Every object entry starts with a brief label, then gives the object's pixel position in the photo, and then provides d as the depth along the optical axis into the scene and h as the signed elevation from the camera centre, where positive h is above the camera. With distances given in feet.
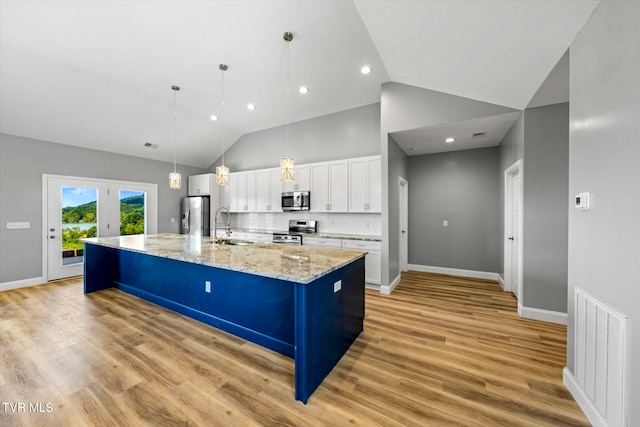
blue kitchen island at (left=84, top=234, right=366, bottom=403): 5.68 -2.62
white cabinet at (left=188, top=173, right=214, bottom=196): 20.54 +2.43
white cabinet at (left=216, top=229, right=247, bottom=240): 18.18 -1.75
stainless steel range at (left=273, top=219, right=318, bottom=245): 15.65 -1.37
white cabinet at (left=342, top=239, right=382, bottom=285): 13.20 -2.57
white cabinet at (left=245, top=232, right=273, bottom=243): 16.93 -1.80
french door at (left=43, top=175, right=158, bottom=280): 15.11 -0.15
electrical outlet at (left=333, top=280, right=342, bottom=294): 6.79 -2.12
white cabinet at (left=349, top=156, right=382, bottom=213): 13.91 +1.67
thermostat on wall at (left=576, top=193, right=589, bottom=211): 5.27 +0.26
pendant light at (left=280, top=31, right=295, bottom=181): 9.31 +1.72
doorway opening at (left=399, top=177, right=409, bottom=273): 16.59 -0.99
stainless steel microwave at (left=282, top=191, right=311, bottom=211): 16.26 +0.81
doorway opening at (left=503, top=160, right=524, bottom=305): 12.24 -0.81
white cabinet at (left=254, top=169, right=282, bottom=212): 17.94 +1.65
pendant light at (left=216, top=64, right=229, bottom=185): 10.19 +1.59
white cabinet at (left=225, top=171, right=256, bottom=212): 19.33 +1.73
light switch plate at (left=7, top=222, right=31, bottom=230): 13.62 -0.77
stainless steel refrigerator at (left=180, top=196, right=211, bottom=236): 20.34 -0.49
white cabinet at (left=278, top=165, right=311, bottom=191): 16.48 +2.26
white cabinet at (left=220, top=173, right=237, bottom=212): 20.46 +1.70
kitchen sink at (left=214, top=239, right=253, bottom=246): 10.72 -1.37
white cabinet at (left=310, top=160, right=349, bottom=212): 15.03 +1.68
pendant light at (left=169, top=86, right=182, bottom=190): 11.43 +5.58
